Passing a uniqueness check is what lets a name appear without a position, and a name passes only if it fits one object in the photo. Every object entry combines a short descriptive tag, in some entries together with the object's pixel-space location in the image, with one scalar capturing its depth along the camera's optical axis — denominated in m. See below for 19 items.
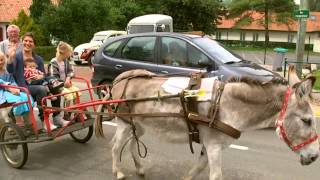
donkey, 4.10
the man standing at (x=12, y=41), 7.24
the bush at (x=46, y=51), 26.72
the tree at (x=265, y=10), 52.66
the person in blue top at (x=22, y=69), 6.62
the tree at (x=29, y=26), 28.98
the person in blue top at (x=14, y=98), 6.32
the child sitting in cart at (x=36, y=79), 6.94
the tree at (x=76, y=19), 27.11
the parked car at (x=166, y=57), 8.41
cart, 5.94
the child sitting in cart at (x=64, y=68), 7.04
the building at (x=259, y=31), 58.78
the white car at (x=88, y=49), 23.70
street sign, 13.15
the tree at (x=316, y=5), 96.04
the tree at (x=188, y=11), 38.88
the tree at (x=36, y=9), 30.98
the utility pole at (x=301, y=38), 13.62
